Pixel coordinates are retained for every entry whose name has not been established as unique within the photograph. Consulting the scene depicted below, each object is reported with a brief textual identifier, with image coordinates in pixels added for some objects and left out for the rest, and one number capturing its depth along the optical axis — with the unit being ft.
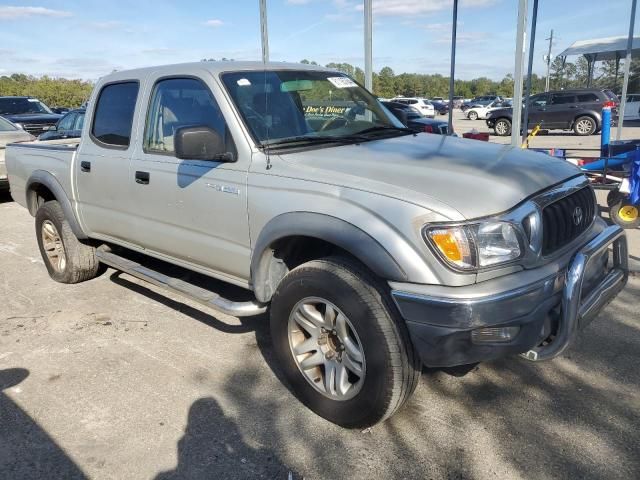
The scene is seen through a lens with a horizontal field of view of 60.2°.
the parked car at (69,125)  37.16
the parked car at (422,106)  118.27
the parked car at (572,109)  69.00
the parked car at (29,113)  47.46
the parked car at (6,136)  31.45
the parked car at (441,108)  148.15
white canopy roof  81.97
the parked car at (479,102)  140.41
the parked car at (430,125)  41.60
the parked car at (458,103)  179.84
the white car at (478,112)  126.69
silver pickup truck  8.04
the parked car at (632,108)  86.28
